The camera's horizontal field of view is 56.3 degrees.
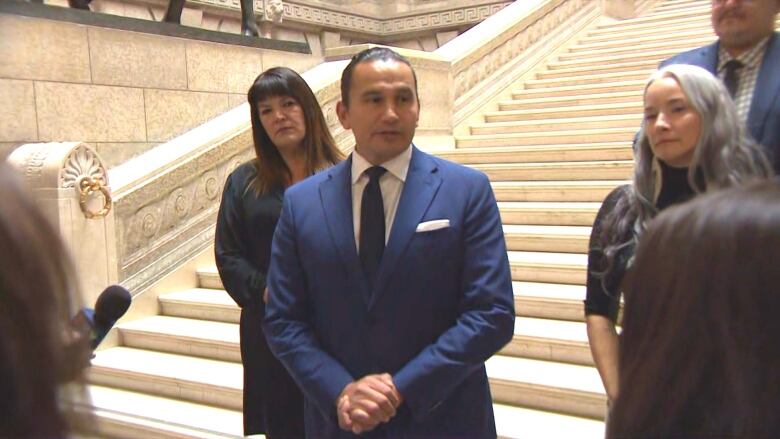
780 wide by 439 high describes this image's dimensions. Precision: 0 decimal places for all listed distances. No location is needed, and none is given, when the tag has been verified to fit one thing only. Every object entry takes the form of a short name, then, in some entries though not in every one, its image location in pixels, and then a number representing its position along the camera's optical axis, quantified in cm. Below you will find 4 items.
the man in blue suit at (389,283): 197
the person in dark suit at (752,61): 210
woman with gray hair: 192
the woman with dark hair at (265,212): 281
